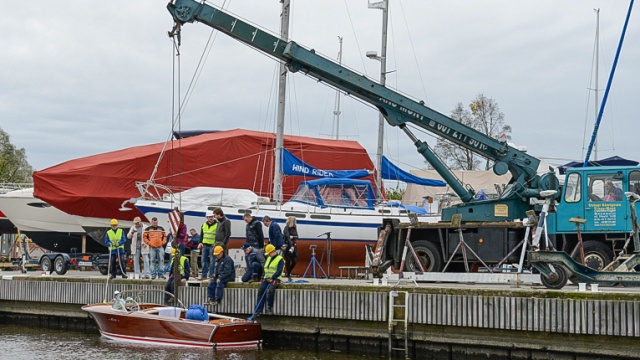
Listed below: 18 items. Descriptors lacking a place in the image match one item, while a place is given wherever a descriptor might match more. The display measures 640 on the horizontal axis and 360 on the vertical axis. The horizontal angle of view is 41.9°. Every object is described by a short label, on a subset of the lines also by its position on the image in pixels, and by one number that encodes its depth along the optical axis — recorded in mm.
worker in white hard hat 20406
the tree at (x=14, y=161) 62497
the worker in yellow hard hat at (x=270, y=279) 17922
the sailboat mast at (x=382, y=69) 33162
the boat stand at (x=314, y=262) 23234
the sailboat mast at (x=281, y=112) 28688
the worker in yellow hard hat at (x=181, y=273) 19672
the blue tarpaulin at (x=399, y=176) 34062
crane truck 18438
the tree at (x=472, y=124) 51625
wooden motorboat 17297
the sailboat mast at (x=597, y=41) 44328
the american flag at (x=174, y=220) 21031
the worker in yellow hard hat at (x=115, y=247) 21906
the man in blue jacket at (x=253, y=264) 18984
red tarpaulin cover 31328
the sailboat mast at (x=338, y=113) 53803
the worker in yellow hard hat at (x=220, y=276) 18875
